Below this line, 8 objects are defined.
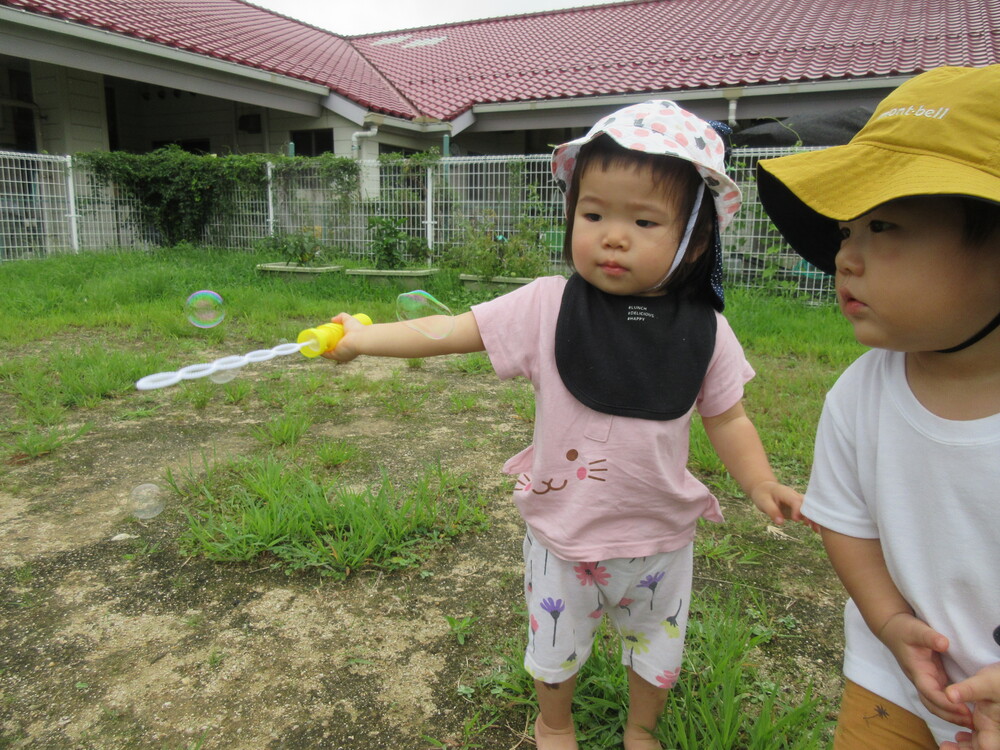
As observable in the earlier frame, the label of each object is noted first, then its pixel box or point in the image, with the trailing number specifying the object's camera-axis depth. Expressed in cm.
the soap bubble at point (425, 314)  140
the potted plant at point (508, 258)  709
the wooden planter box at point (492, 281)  692
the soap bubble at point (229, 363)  131
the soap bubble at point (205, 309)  211
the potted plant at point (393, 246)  789
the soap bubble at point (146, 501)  245
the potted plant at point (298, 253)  764
